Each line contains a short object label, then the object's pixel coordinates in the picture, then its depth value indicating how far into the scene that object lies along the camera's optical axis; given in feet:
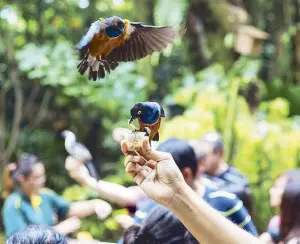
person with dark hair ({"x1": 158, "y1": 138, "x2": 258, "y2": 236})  7.79
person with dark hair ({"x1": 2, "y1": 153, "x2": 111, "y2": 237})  11.12
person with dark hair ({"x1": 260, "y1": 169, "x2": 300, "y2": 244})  8.41
